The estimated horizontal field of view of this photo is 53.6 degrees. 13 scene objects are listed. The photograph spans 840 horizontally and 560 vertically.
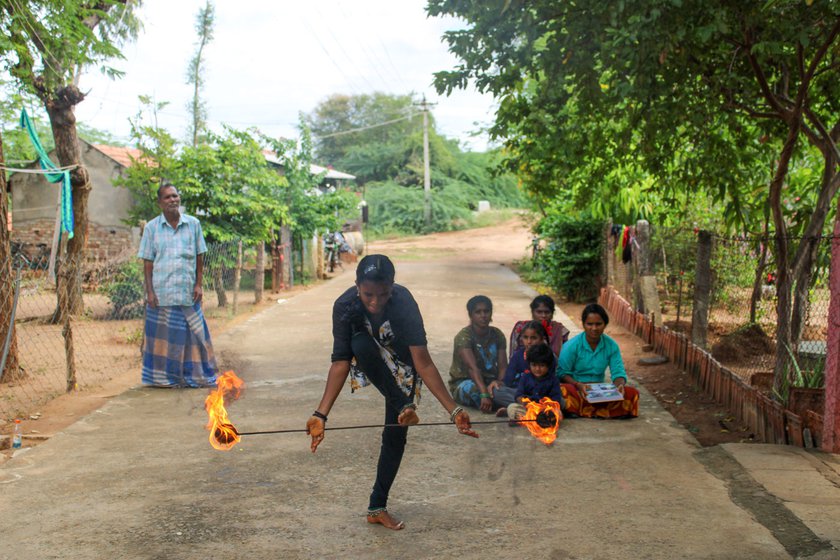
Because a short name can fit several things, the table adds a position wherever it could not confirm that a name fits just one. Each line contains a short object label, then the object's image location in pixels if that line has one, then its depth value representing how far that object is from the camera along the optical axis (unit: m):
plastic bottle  6.35
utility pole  49.26
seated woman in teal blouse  7.22
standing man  8.13
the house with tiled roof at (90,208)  23.88
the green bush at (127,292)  13.95
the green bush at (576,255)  16.61
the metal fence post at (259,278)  16.58
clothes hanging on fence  12.94
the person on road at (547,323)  7.76
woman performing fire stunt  4.26
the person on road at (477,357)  7.39
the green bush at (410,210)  50.62
